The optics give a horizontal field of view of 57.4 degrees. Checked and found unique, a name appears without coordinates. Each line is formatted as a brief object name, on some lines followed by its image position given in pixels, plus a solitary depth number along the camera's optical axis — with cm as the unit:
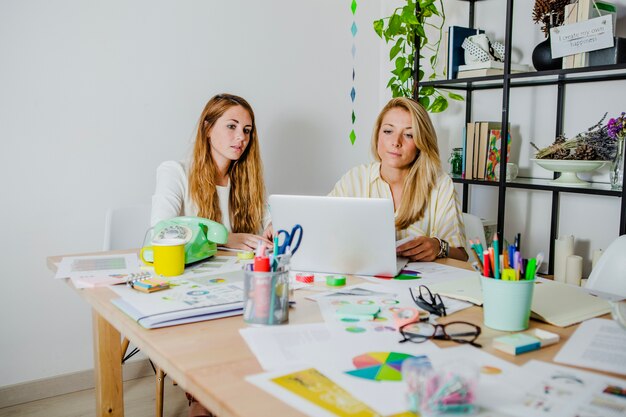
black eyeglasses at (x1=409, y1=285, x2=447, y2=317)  114
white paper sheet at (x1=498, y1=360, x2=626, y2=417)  74
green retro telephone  155
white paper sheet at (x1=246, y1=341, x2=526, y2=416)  76
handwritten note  211
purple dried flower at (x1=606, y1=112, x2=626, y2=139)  223
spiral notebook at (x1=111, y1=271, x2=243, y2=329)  109
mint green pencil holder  104
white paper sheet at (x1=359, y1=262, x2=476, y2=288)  140
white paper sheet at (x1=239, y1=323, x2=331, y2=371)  90
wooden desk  77
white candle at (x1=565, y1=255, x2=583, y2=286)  232
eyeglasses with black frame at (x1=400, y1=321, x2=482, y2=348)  99
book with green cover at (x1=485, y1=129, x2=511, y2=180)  266
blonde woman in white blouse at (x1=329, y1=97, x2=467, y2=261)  201
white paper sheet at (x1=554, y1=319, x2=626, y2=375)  90
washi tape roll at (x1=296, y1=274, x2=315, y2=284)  140
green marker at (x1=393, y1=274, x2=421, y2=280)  145
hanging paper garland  320
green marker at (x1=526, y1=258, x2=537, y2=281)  104
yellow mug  143
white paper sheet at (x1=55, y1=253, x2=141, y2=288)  139
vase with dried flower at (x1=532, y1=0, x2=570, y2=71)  236
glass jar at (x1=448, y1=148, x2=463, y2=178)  283
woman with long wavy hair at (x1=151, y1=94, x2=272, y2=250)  217
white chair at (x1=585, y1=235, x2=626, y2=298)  153
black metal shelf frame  220
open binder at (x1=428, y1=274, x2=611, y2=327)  113
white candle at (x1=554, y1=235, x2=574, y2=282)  239
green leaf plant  276
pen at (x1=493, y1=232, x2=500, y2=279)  106
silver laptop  138
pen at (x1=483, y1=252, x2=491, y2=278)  106
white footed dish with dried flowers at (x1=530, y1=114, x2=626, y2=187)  228
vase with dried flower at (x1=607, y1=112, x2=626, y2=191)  218
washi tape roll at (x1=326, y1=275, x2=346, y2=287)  137
